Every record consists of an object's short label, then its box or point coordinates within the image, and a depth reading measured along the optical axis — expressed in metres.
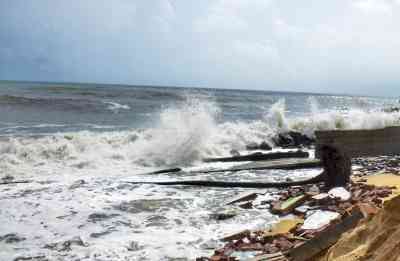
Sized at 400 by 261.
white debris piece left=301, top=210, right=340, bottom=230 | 6.07
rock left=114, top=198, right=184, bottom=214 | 7.74
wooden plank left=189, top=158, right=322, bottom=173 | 11.71
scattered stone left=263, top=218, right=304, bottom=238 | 5.99
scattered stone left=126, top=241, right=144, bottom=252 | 5.74
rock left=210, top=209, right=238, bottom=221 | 7.12
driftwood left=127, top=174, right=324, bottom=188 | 9.36
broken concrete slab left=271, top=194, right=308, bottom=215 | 7.26
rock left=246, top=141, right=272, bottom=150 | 16.91
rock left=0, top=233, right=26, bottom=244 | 6.11
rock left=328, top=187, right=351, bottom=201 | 7.27
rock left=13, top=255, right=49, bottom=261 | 5.43
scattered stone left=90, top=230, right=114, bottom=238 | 6.28
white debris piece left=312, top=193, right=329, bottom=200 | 7.33
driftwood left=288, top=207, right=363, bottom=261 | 4.54
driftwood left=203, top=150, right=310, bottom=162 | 13.07
